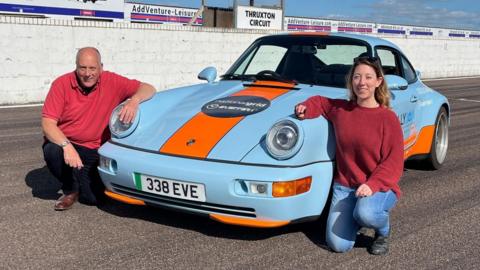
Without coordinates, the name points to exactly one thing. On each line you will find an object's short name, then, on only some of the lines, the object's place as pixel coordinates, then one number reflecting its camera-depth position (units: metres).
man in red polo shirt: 4.00
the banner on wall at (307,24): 38.10
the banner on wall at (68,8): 23.30
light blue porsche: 3.23
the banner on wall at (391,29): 45.03
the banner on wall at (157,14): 34.62
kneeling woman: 3.30
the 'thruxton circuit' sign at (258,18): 18.98
